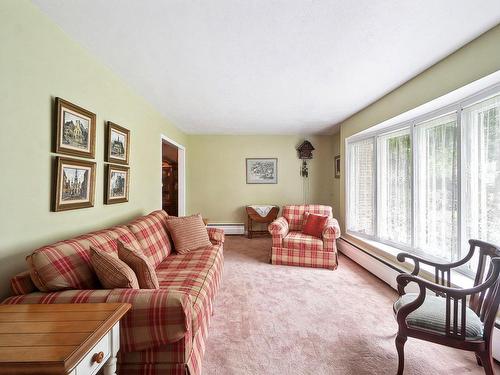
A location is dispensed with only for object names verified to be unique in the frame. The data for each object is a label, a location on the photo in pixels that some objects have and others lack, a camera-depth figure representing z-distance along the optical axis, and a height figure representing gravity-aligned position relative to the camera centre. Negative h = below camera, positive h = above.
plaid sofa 1.11 -0.59
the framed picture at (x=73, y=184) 1.54 +0.02
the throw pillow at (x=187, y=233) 2.49 -0.52
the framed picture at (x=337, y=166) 4.59 +0.50
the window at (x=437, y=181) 1.83 +0.11
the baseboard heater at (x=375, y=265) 2.54 -0.98
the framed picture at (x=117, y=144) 2.11 +0.44
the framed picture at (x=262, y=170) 5.05 +0.43
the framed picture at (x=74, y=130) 1.54 +0.43
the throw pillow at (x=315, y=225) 3.53 -0.56
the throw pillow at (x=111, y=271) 1.26 -0.48
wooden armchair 1.24 -0.76
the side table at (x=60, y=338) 0.73 -0.57
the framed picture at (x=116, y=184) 2.11 +0.04
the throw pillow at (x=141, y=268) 1.40 -0.51
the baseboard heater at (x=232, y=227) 5.07 -0.87
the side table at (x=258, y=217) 4.73 -0.59
